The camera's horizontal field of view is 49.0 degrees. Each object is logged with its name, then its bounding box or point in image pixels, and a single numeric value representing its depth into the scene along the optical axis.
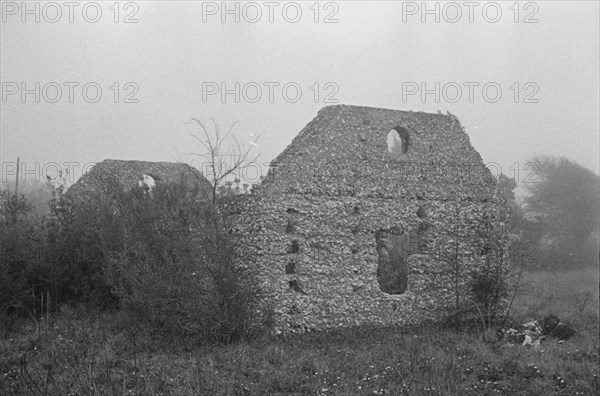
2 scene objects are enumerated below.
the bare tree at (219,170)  14.78
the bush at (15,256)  13.74
